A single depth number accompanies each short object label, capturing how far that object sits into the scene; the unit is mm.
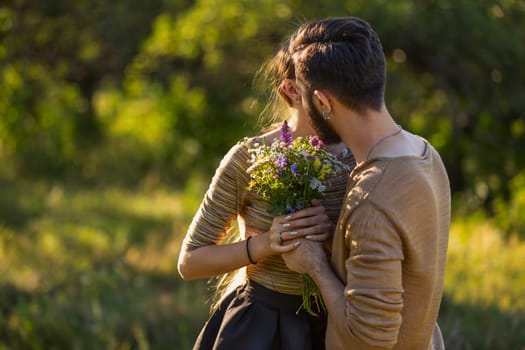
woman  5062
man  4027
